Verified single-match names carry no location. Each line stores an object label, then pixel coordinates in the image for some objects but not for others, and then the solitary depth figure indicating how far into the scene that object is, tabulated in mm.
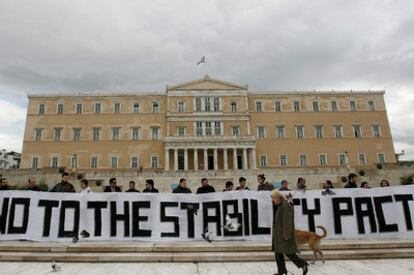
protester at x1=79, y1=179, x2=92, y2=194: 8464
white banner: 7785
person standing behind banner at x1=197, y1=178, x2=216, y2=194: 8510
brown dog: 5980
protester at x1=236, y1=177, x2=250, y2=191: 8349
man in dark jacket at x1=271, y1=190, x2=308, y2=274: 4953
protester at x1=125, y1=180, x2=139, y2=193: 8555
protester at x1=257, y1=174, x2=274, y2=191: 8516
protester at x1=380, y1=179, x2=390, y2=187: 8653
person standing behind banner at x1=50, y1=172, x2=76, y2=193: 8352
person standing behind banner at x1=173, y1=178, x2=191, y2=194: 8531
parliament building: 39750
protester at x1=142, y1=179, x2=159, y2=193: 8492
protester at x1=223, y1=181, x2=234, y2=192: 8633
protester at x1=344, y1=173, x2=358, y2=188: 8758
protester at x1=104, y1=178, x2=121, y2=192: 8875
